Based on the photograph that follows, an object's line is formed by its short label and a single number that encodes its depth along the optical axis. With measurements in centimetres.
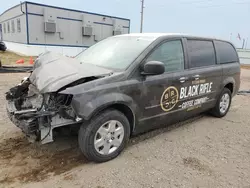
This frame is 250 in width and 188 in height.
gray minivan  272
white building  2056
